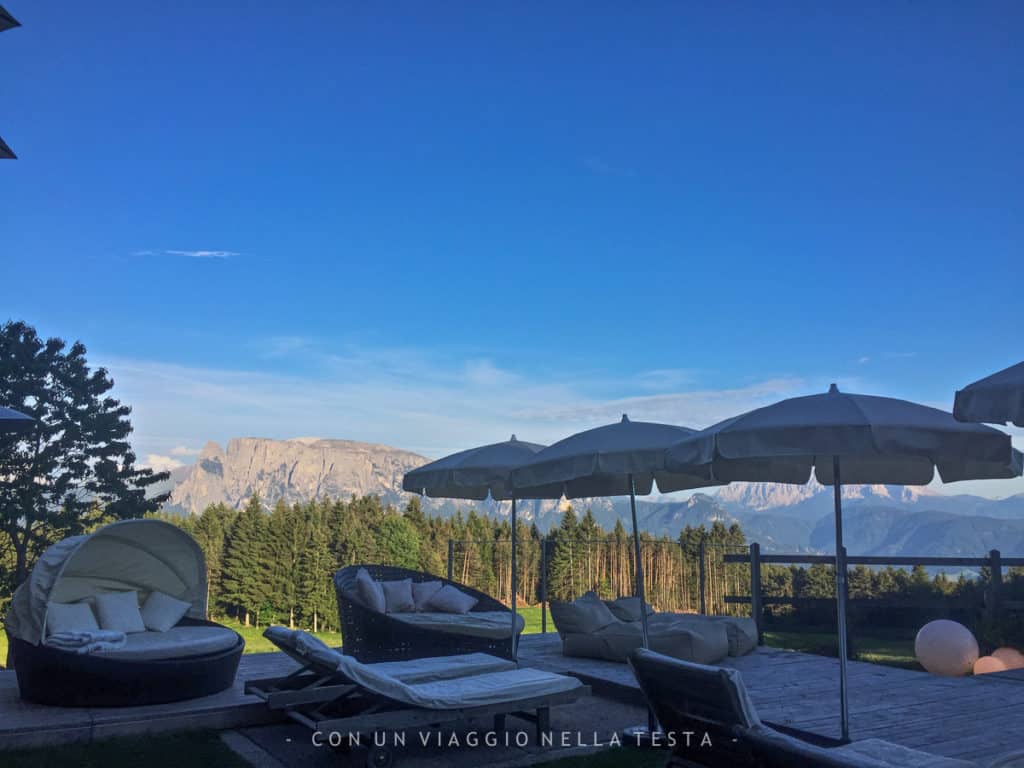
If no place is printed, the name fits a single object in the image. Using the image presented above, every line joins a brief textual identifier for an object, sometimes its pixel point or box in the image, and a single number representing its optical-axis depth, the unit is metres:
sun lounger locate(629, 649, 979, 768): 2.77
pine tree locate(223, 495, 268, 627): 28.03
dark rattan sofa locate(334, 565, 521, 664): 7.00
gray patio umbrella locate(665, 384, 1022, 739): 4.11
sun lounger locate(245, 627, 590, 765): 4.33
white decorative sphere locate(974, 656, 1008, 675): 7.38
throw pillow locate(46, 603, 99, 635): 5.81
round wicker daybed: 5.20
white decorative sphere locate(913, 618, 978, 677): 7.28
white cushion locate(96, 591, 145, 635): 6.24
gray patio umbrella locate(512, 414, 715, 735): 5.88
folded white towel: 5.24
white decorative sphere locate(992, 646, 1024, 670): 7.54
